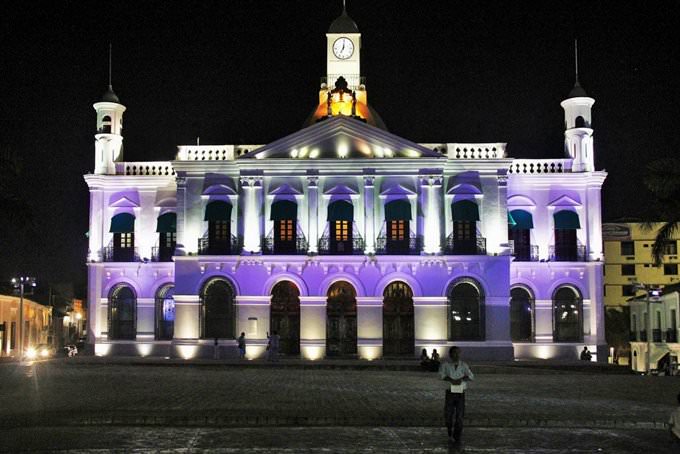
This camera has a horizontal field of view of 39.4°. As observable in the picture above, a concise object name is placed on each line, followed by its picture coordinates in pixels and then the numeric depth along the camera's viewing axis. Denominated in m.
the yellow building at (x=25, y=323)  60.72
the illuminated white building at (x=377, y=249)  41.91
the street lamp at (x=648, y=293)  39.30
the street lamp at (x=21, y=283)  49.50
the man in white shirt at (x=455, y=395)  14.62
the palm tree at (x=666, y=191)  28.39
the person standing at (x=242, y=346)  40.78
